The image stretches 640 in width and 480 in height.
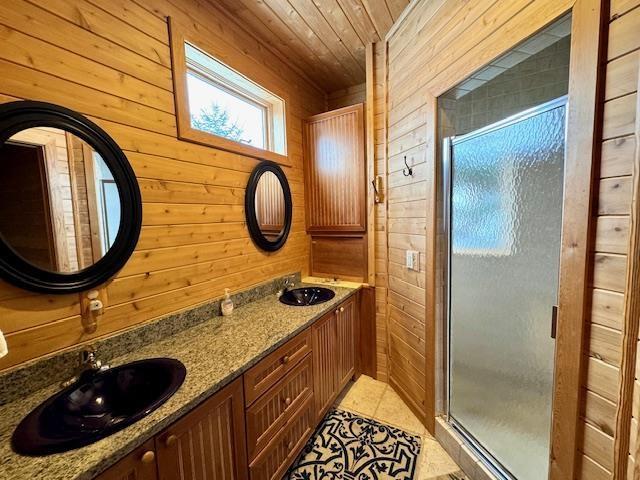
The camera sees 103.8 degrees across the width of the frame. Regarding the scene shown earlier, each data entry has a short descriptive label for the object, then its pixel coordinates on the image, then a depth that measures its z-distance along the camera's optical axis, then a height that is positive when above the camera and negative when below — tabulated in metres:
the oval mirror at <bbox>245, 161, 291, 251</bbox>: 1.85 +0.14
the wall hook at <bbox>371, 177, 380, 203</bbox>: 2.07 +0.26
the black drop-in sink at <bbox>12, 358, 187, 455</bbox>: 0.68 -0.59
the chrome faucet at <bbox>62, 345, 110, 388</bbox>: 1.00 -0.55
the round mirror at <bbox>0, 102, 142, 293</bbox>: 0.89 +0.12
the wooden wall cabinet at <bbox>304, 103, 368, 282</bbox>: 2.20 +0.27
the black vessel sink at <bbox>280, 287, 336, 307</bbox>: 1.99 -0.60
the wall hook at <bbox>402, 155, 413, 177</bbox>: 1.75 +0.35
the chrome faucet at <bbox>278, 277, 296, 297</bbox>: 2.09 -0.54
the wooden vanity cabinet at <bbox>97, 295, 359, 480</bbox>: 0.80 -0.84
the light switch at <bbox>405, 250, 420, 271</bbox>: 1.71 -0.28
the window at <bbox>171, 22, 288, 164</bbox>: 1.40 +0.85
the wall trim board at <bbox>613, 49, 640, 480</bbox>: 0.62 -0.35
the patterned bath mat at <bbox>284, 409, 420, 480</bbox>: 1.41 -1.41
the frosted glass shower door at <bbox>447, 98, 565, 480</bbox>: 1.05 -0.31
